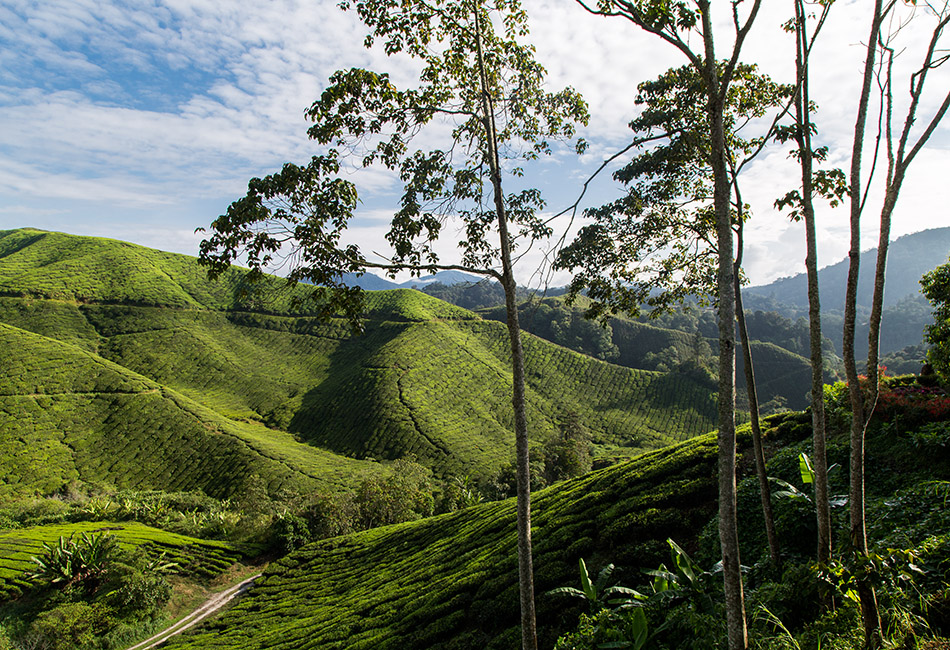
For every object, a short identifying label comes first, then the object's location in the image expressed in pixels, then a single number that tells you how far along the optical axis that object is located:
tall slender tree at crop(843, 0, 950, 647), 6.17
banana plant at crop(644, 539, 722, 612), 7.78
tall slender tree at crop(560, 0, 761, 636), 5.37
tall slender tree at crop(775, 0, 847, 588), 6.76
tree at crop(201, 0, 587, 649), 7.99
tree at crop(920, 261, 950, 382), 14.79
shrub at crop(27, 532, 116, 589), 25.78
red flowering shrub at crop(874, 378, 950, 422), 12.35
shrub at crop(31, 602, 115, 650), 22.88
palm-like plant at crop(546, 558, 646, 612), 8.77
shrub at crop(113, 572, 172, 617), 25.86
